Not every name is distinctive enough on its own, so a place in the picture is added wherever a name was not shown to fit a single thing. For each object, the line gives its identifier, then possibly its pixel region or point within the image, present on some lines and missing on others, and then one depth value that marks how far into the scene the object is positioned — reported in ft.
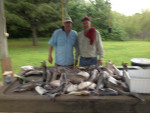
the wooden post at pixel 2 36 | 9.71
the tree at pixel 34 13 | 33.71
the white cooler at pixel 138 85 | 5.54
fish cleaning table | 5.22
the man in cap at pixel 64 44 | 8.87
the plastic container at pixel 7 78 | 6.96
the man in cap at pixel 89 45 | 8.39
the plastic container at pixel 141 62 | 10.08
